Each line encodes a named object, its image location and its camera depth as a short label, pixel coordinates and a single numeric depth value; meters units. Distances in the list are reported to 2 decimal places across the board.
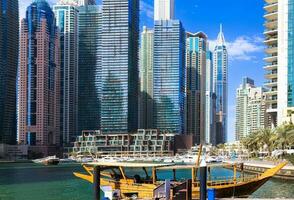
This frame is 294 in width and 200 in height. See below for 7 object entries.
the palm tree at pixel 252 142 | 133.25
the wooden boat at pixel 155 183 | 38.38
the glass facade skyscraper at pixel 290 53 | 118.88
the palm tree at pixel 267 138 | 113.00
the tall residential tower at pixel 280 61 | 119.88
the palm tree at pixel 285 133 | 92.04
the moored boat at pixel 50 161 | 185.38
